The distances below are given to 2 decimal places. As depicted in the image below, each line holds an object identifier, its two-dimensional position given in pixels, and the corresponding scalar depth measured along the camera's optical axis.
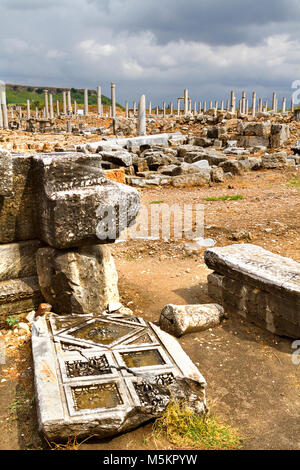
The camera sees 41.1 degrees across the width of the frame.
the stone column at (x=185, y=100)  50.21
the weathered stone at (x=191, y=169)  14.12
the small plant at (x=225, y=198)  11.04
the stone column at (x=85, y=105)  48.97
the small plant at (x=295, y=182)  12.95
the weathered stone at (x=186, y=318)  4.33
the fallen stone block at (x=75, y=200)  4.06
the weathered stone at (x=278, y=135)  21.69
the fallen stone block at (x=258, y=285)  4.13
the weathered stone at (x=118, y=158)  15.36
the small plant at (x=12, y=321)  4.32
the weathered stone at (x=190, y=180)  13.45
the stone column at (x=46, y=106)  50.25
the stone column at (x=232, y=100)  48.14
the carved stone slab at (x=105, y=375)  2.81
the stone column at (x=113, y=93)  44.53
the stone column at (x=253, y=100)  48.66
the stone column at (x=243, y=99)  49.50
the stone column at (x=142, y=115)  27.64
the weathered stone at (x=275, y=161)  16.23
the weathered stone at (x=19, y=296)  4.35
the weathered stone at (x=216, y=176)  13.98
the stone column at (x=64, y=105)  51.73
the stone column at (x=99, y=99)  48.03
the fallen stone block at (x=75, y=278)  4.28
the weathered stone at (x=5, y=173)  4.02
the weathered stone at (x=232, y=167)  15.26
